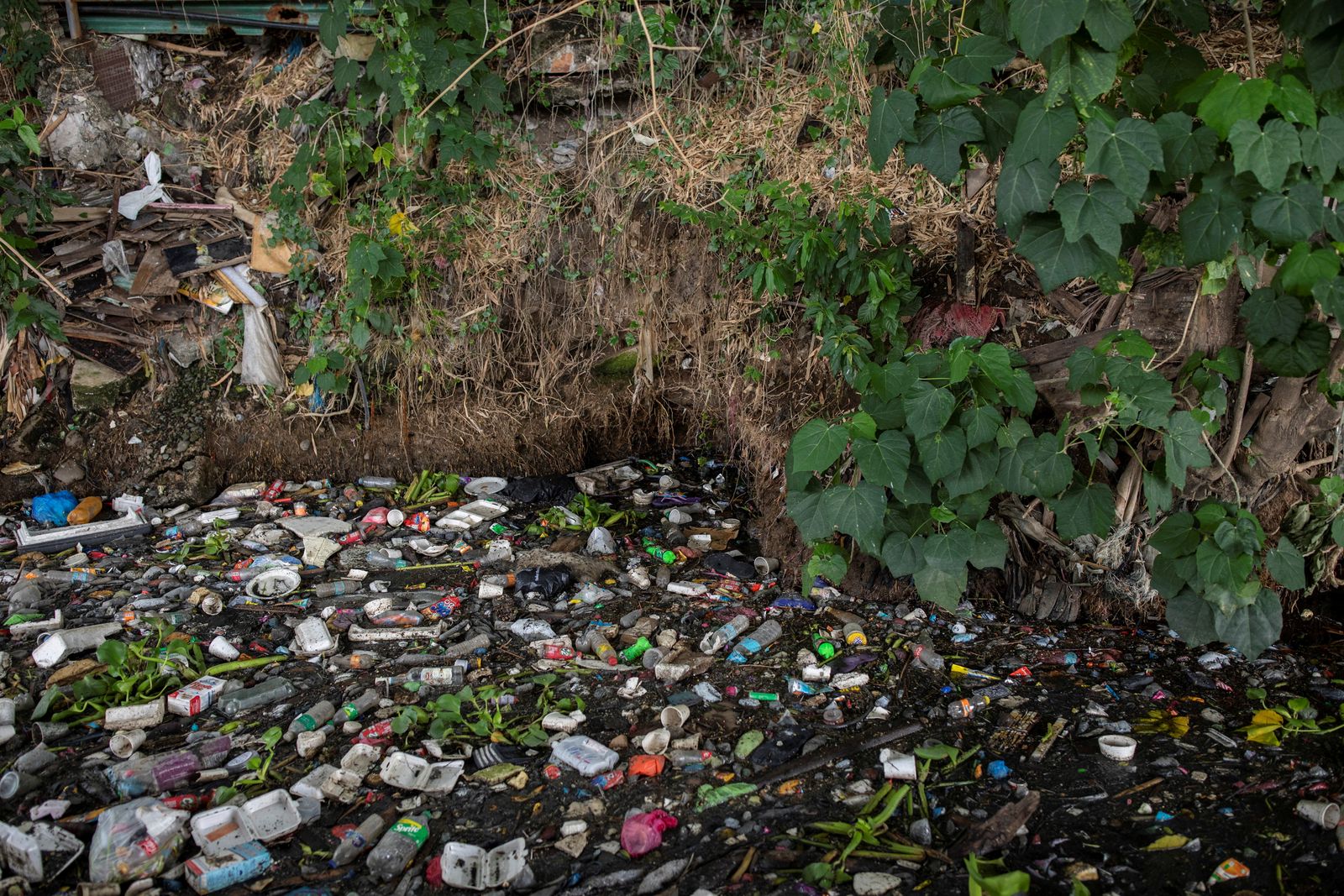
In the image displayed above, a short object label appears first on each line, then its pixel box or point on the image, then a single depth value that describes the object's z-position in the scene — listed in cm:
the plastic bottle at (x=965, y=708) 264
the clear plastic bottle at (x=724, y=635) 295
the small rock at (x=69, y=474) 410
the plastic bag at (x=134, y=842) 205
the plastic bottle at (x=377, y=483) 420
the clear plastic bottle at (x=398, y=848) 210
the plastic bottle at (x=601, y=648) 292
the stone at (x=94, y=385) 416
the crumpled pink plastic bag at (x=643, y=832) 215
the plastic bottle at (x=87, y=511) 387
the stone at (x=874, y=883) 200
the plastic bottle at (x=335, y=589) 335
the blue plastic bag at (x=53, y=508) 386
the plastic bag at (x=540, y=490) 409
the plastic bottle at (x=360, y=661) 291
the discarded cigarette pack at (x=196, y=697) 264
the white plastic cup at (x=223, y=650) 292
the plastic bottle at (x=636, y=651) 294
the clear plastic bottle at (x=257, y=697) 267
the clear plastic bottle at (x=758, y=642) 294
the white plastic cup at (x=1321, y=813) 215
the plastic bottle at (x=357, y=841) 212
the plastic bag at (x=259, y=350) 419
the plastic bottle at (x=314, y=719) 257
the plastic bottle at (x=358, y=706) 262
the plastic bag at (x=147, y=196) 413
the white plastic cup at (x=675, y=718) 257
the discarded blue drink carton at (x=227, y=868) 204
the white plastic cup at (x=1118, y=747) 244
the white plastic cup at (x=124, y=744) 245
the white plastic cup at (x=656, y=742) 248
